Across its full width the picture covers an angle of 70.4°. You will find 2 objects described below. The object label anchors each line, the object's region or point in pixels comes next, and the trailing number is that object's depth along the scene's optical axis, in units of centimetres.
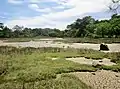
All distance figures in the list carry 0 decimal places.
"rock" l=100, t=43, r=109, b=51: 1568
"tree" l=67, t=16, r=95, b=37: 4607
